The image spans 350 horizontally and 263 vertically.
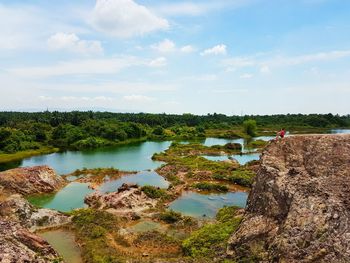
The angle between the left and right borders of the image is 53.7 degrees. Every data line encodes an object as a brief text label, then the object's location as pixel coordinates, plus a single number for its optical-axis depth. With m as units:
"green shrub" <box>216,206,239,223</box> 32.12
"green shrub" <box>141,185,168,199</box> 41.47
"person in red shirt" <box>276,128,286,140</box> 26.54
